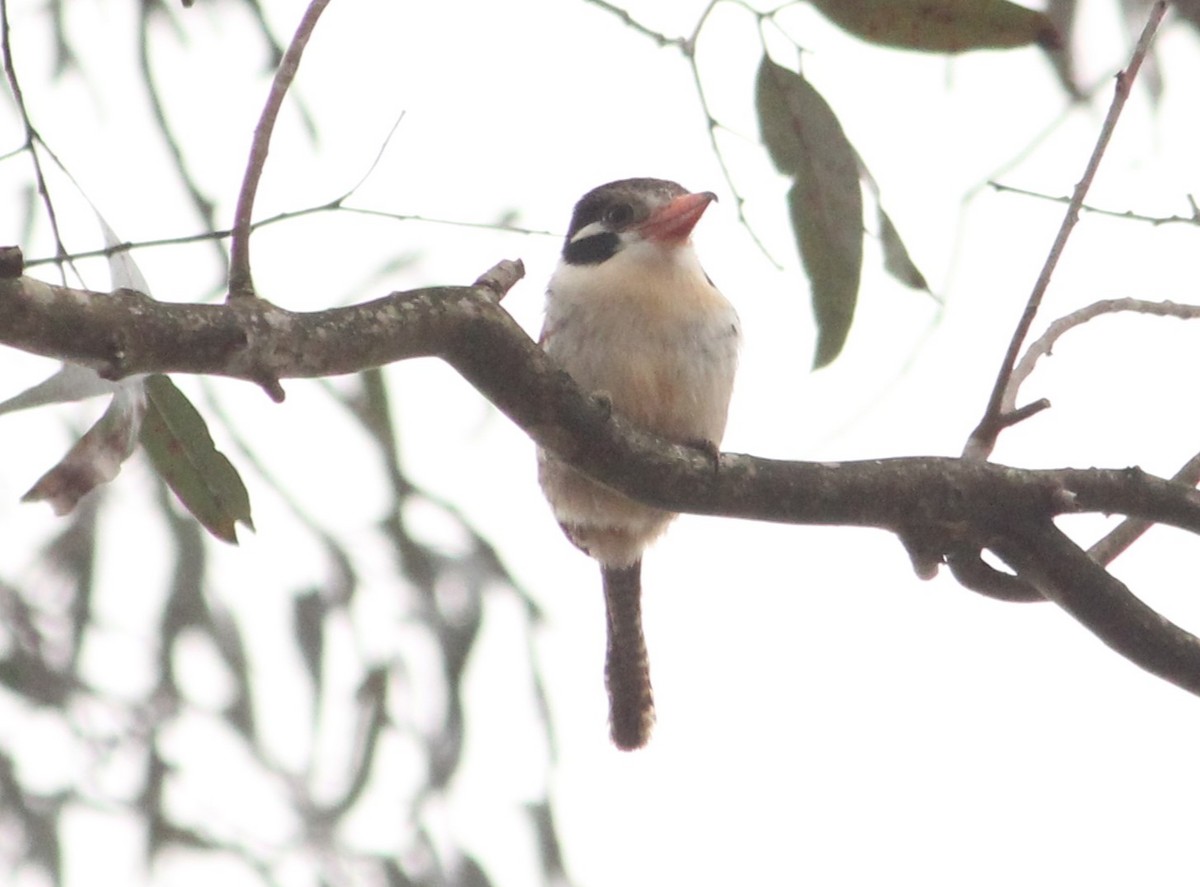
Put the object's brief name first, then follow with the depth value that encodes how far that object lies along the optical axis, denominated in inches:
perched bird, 301.0
